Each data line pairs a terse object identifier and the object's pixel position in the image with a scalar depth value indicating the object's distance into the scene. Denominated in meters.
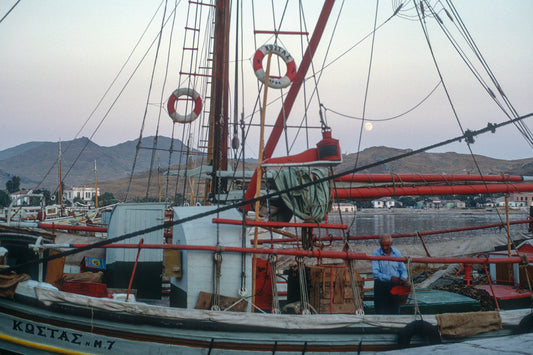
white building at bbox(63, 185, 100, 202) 187.00
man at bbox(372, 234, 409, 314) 7.45
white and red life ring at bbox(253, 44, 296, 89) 10.19
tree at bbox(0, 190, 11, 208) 90.61
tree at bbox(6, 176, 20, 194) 101.09
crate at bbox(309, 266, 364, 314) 7.39
